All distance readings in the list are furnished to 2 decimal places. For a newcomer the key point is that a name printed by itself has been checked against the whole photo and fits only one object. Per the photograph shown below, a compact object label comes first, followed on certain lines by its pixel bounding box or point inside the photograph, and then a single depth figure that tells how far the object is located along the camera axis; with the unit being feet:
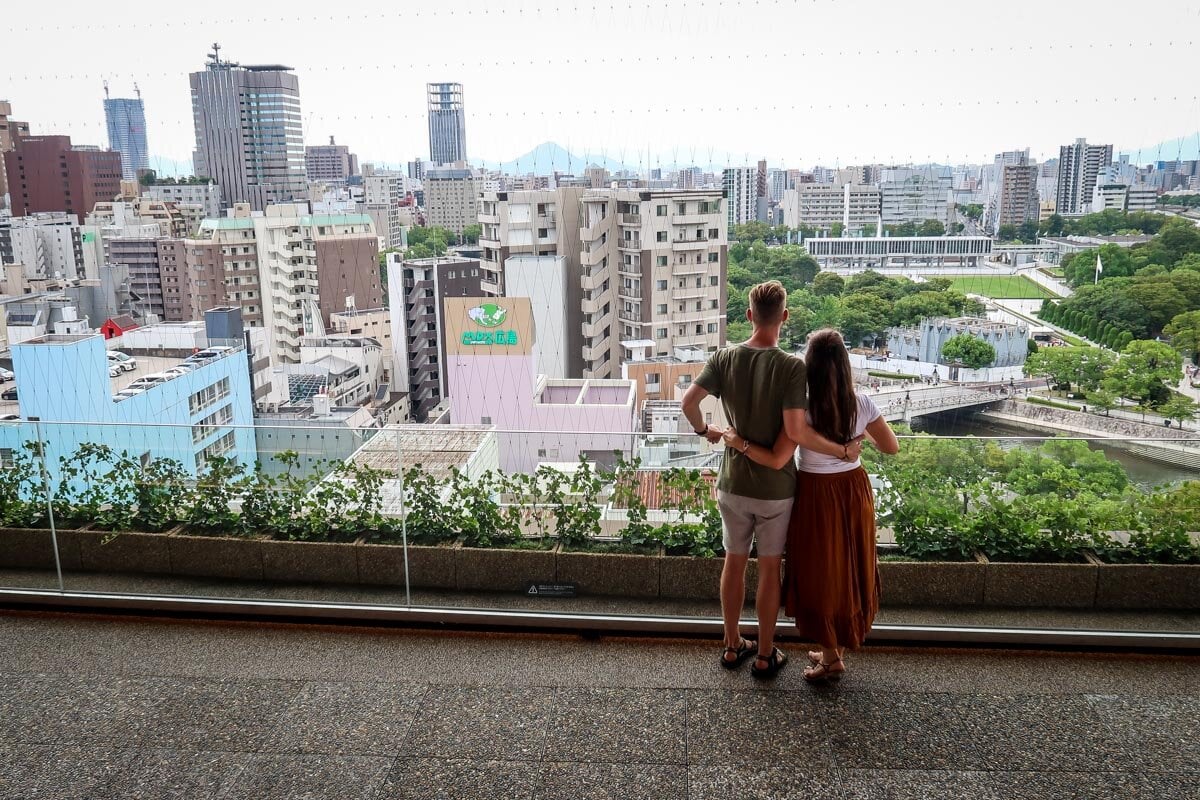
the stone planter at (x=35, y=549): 9.49
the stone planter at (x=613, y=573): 8.78
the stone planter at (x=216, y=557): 9.31
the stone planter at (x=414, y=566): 8.99
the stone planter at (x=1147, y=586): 8.39
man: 7.02
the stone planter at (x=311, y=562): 9.17
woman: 7.07
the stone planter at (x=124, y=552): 9.45
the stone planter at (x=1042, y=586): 8.44
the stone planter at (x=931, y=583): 8.57
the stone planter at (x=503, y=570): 8.86
